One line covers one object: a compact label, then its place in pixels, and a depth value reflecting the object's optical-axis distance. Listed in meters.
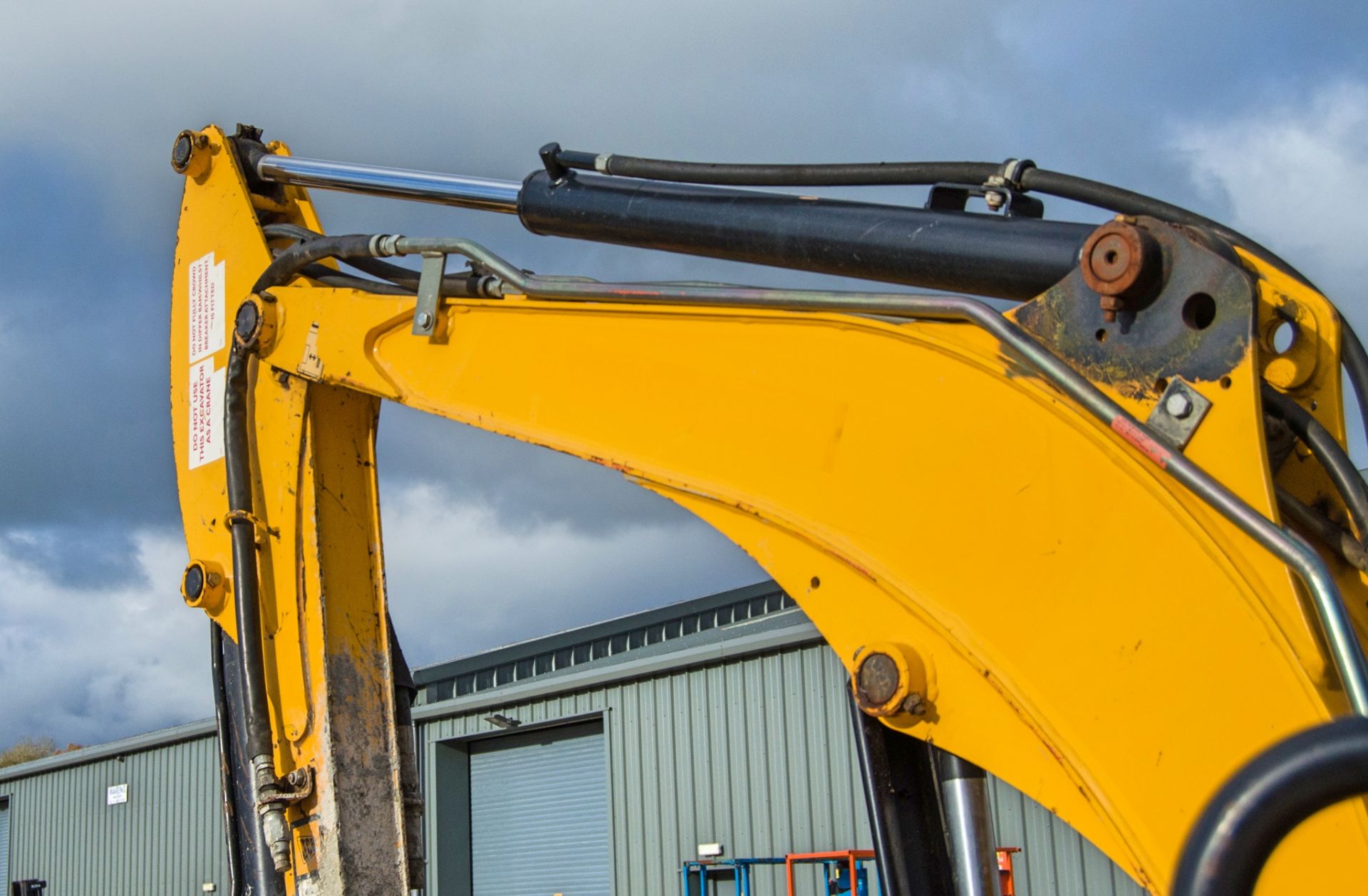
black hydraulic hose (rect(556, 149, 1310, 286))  2.41
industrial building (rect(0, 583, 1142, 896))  11.27
